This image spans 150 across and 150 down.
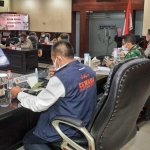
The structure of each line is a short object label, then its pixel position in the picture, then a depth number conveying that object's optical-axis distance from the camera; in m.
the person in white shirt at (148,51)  5.11
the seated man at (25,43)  7.09
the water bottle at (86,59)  3.32
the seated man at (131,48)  3.18
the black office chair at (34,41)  7.68
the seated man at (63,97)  1.54
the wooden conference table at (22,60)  6.96
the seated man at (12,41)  7.83
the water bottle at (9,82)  2.27
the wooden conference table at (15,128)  2.21
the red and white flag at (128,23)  6.20
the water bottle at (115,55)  3.73
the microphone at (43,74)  2.74
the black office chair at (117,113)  1.31
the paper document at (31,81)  2.33
